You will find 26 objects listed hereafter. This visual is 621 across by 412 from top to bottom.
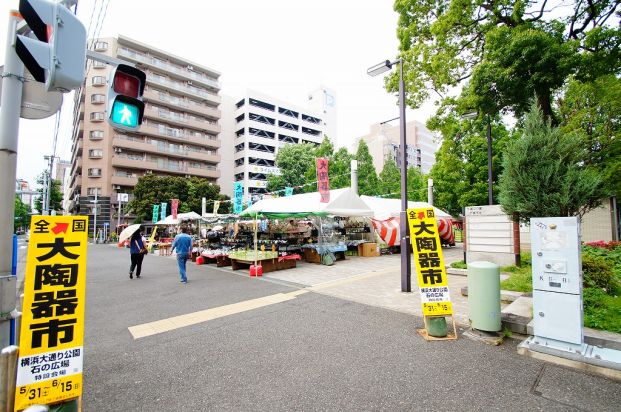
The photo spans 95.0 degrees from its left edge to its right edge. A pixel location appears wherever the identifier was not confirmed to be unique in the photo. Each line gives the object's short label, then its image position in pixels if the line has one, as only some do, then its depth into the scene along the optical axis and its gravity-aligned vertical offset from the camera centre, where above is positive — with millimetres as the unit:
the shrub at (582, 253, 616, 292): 5586 -1083
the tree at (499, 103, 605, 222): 5504 +914
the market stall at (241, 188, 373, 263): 12164 -188
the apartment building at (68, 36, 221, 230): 39688 +13268
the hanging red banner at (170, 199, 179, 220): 23009 +1024
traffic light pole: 2496 +498
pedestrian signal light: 3209 +1408
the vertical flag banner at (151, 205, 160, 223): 30766 +702
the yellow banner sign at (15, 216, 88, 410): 2568 -905
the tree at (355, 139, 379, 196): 30641 +5232
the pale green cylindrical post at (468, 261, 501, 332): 4555 -1251
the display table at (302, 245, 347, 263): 13141 -1447
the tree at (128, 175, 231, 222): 35156 +3449
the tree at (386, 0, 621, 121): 7527 +5072
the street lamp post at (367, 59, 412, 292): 7496 +842
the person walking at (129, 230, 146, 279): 10695 -1172
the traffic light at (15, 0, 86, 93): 2344 +1450
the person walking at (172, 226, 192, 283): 9625 -1013
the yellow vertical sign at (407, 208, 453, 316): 4852 -761
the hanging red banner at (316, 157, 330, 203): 14197 +2306
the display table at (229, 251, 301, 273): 11156 -1649
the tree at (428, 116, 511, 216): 21766 +3928
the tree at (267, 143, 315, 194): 34531 +6314
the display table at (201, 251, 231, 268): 13094 -1792
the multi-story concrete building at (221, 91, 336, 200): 53594 +17077
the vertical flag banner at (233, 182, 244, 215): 19703 +1358
